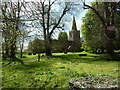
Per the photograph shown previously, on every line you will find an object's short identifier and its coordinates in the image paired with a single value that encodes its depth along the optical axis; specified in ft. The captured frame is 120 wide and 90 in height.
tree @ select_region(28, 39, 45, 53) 49.54
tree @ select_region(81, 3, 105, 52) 62.65
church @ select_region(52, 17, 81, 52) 138.25
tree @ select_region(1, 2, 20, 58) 14.17
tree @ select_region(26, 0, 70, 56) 65.50
